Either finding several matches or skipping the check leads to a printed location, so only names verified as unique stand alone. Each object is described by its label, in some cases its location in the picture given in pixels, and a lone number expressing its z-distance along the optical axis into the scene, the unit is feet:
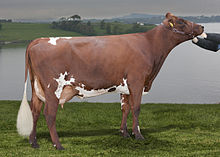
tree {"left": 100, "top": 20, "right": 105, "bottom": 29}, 392.41
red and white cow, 21.97
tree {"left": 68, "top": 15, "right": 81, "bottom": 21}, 377.71
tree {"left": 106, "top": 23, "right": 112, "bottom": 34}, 368.56
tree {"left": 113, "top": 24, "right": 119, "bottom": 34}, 362.43
